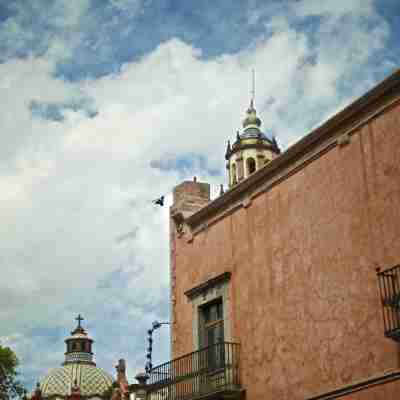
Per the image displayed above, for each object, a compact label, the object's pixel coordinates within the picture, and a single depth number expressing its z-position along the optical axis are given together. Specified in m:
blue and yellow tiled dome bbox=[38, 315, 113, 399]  78.66
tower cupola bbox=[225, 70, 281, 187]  64.00
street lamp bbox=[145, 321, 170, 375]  26.58
